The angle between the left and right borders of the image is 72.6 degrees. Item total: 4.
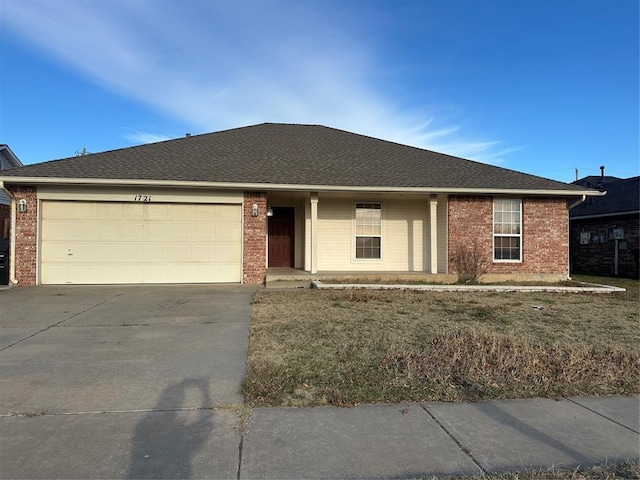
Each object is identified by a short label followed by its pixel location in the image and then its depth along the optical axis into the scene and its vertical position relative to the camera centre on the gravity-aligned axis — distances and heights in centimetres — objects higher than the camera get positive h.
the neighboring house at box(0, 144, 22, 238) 2161 +493
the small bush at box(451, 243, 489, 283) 1337 -40
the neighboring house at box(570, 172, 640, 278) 1768 +83
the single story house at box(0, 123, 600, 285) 1215 +112
